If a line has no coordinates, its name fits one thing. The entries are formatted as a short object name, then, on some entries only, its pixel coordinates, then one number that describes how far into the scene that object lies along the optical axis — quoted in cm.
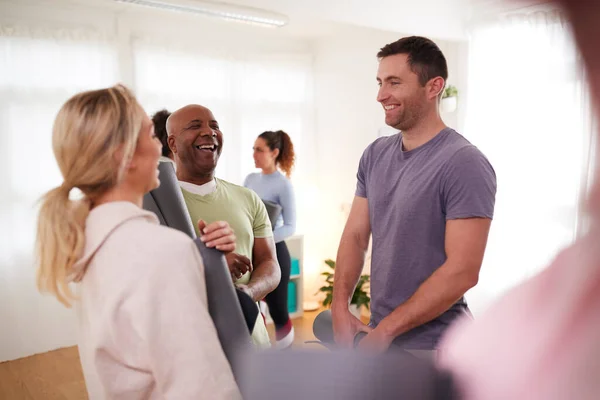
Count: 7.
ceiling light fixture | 310
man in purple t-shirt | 132
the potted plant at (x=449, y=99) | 355
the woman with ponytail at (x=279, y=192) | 343
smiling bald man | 161
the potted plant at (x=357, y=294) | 425
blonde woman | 78
